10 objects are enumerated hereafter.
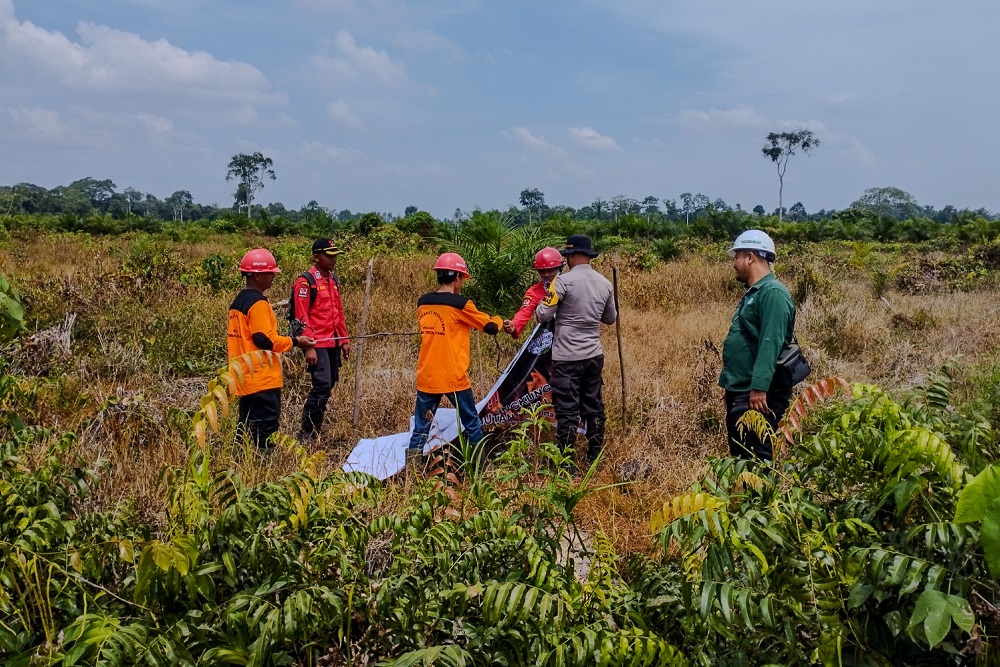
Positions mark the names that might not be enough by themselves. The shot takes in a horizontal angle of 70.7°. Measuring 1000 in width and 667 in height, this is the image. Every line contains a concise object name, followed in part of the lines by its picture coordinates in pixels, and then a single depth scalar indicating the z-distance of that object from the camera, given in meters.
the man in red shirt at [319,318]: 5.40
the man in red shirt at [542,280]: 5.25
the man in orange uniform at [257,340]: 4.41
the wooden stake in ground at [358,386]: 5.50
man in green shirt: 3.77
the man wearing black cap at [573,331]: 4.89
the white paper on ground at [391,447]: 4.46
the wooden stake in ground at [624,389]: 5.42
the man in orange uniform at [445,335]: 4.72
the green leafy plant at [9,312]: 2.71
